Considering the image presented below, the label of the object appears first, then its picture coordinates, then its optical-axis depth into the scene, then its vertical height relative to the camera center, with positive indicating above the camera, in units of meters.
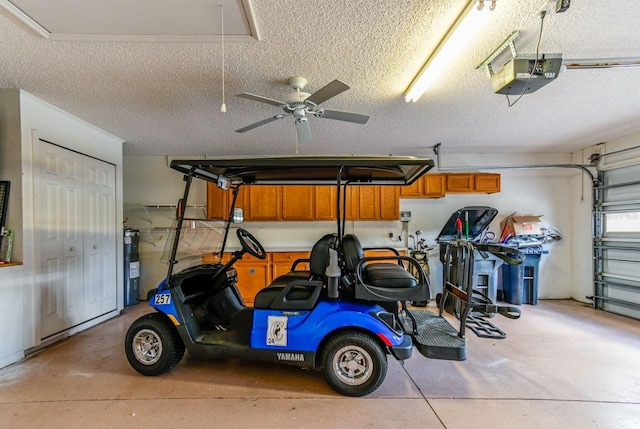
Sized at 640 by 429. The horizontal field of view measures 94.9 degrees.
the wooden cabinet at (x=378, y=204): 5.52 +0.17
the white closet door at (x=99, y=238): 3.97 -0.35
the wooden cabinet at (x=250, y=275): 5.11 -1.07
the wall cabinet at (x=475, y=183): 5.44 +0.56
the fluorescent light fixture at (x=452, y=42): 1.83 +1.23
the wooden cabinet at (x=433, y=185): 5.42 +0.52
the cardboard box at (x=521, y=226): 5.31 -0.23
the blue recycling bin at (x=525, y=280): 5.12 -1.18
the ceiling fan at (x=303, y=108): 2.53 +0.96
